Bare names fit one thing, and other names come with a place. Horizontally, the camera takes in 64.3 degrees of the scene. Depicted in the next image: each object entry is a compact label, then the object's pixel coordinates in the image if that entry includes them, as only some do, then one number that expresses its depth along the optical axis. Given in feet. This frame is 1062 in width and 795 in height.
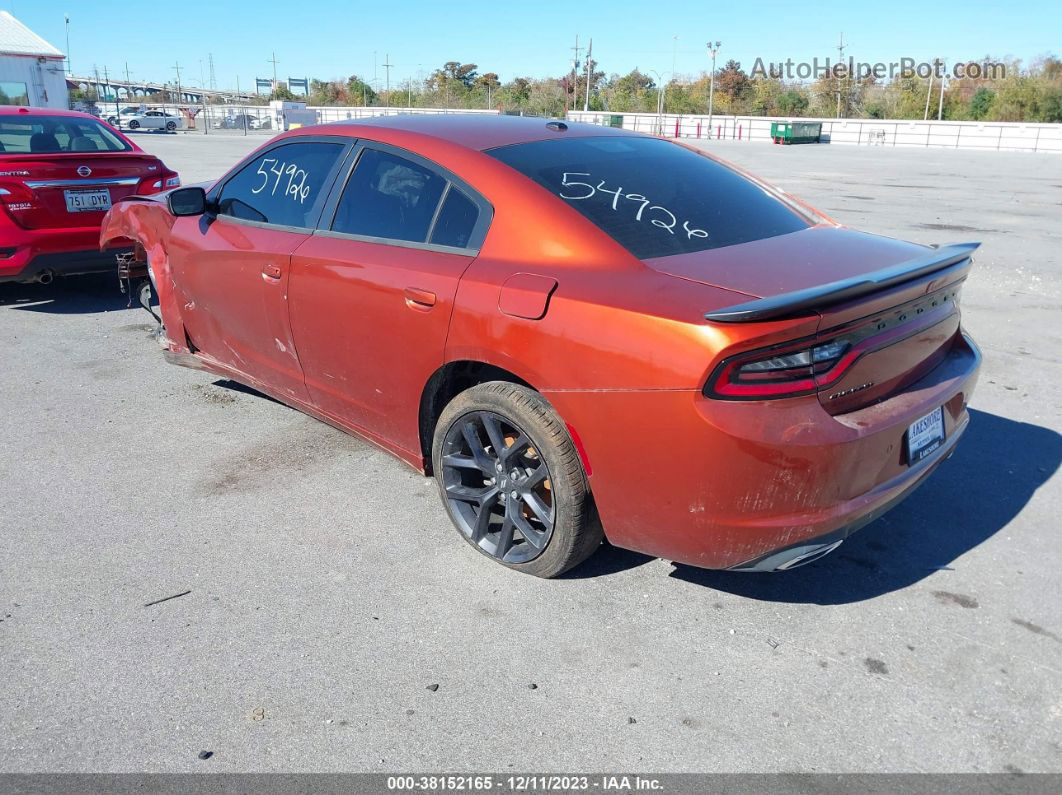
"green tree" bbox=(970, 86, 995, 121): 225.76
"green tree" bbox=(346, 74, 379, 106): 290.91
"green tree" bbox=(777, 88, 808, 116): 255.91
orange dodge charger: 8.47
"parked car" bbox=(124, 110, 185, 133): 173.47
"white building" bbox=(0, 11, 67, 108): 125.08
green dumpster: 171.83
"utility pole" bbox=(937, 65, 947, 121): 223.36
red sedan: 21.99
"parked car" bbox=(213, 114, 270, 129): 200.48
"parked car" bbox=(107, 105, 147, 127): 178.42
